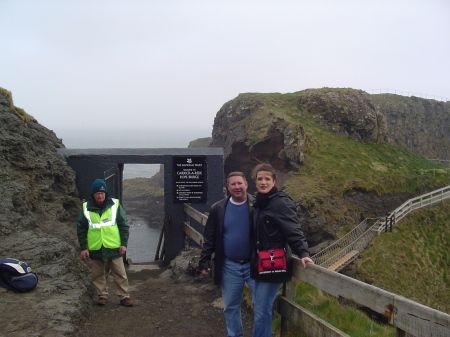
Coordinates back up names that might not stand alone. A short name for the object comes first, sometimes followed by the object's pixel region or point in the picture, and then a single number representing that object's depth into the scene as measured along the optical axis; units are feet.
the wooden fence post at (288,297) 15.78
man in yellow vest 20.63
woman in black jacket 13.85
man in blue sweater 15.19
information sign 32.83
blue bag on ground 16.67
